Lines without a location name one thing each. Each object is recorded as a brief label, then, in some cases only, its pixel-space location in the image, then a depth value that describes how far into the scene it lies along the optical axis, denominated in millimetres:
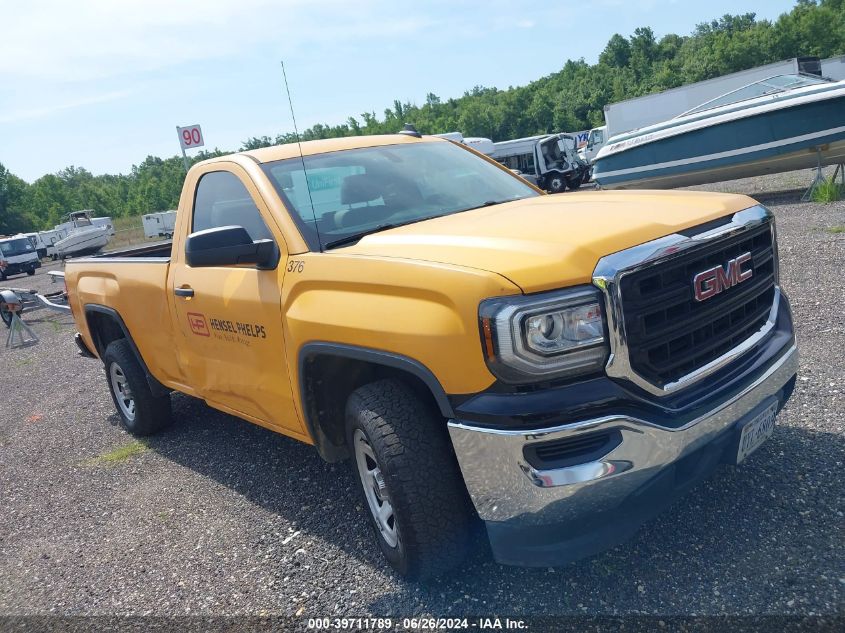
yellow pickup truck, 2324
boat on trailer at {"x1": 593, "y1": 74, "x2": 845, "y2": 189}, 10719
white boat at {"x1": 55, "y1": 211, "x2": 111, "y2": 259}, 33109
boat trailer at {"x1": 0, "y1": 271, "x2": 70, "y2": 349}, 10984
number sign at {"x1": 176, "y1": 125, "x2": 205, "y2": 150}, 12312
